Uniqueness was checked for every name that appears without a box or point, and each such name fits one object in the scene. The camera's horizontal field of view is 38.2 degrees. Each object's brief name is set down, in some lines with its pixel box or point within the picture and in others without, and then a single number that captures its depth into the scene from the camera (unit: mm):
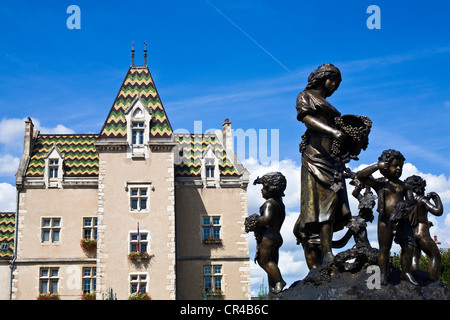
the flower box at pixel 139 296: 38256
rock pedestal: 8547
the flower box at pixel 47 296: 39609
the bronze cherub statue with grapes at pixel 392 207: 8820
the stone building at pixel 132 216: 39812
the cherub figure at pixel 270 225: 10234
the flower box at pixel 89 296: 39281
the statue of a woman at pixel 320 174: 9789
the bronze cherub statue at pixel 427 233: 9797
